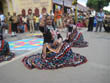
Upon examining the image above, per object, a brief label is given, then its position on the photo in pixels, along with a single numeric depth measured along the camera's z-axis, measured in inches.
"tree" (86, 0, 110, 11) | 1972.4
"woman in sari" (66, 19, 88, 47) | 256.4
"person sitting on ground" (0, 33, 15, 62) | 184.0
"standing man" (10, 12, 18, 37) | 402.1
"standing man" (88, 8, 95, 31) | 464.3
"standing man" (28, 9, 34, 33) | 462.9
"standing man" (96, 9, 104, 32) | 433.3
